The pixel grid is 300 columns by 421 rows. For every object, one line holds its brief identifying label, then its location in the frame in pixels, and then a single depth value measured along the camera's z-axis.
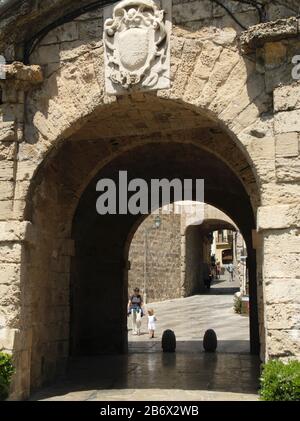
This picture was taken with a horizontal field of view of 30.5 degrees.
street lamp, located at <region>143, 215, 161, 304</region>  19.86
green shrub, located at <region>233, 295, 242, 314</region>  17.38
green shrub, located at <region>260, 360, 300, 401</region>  4.16
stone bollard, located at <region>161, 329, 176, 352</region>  10.55
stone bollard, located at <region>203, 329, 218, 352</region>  10.59
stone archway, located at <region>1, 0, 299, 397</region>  5.03
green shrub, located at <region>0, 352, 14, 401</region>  4.93
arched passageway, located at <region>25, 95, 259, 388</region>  6.70
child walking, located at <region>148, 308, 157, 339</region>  12.46
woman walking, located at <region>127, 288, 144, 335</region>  13.07
